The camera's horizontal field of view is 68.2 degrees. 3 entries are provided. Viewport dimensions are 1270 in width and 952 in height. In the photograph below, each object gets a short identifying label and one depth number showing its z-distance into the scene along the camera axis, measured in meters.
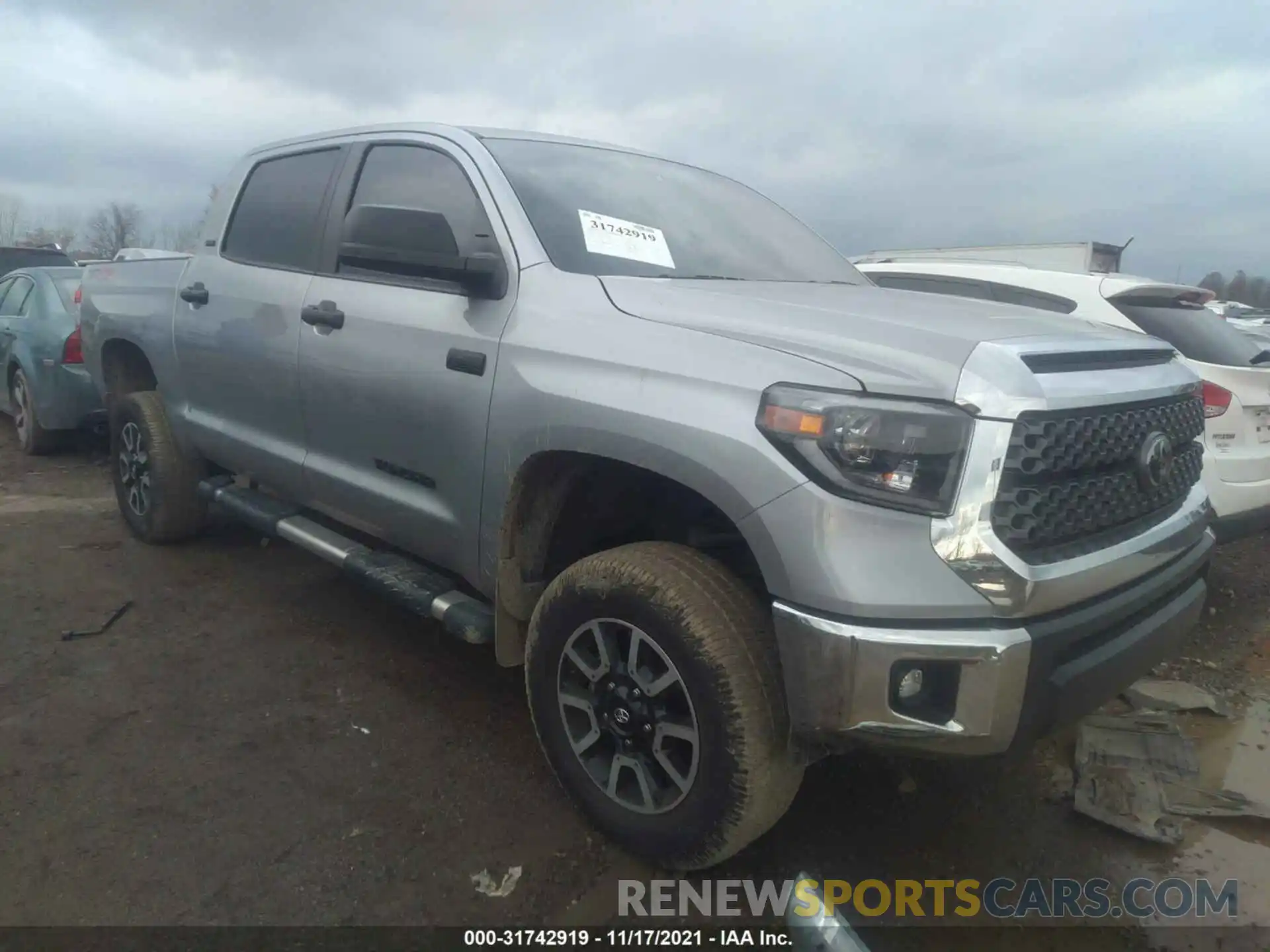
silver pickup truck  1.98
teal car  6.86
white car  4.16
